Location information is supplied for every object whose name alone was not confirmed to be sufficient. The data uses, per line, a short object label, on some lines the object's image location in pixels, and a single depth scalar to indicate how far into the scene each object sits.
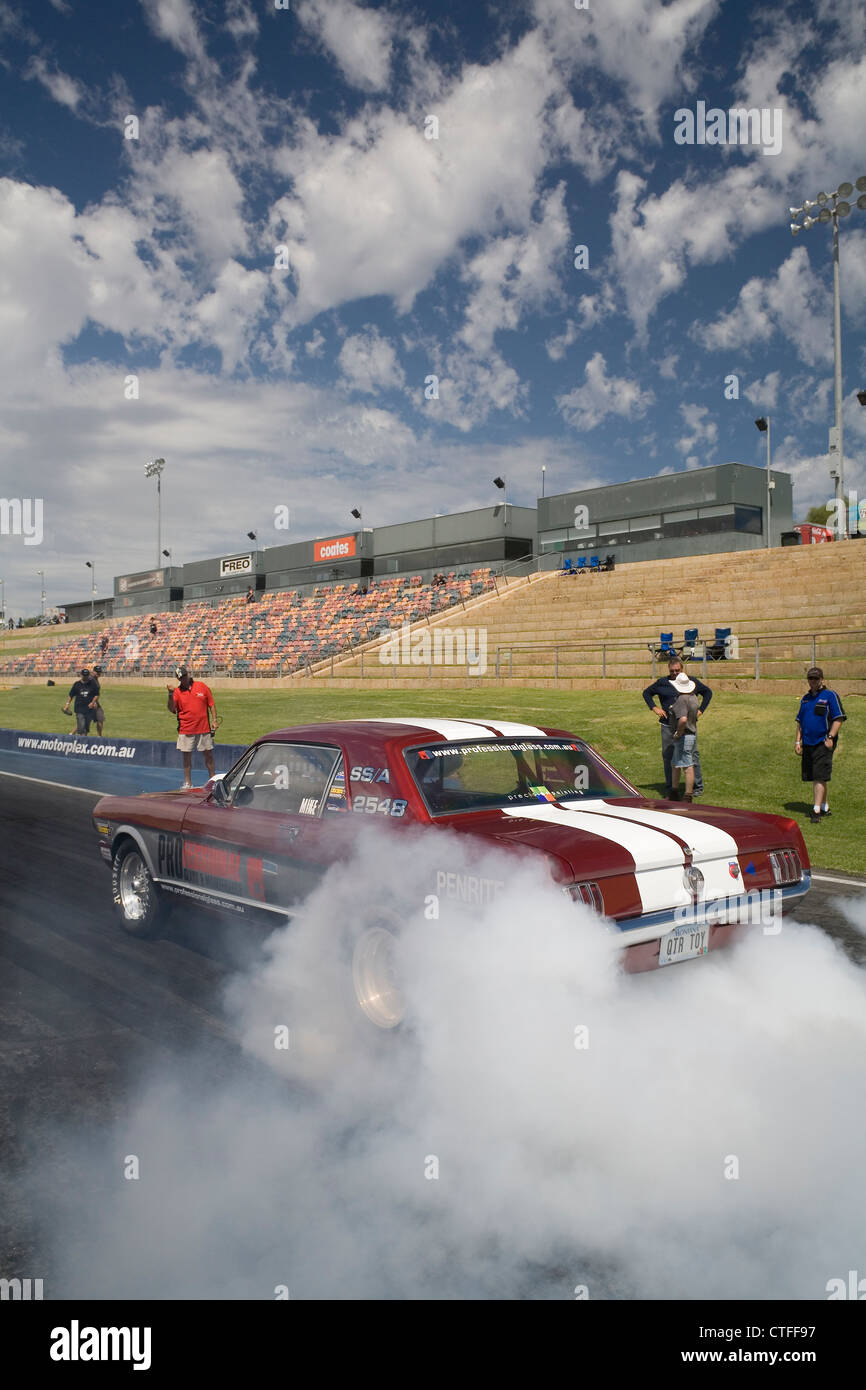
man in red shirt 13.14
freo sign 67.69
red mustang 3.85
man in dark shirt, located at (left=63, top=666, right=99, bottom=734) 19.42
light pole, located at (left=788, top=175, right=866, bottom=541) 34.00
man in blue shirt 10.15
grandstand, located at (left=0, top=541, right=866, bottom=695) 21.91
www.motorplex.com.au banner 17.00
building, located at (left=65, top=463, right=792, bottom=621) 40.38
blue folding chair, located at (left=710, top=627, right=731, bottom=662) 22.05
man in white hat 11.05
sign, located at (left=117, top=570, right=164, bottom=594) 75.38
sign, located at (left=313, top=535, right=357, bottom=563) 59.51
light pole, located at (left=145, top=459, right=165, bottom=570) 72.56
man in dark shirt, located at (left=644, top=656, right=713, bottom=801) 11.26
